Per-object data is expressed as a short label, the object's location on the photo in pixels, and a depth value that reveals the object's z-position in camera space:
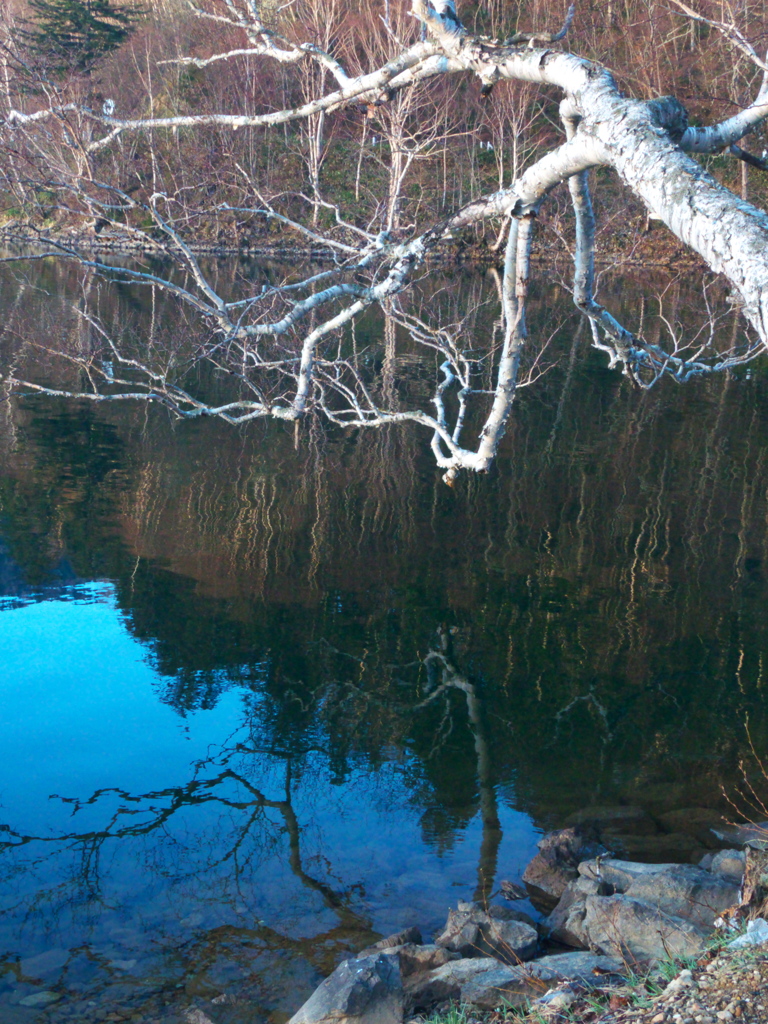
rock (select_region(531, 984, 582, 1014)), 3.13
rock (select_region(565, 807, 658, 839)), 5.99
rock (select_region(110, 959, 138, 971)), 4.66
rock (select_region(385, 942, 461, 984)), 4.29
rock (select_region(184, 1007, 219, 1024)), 4.23
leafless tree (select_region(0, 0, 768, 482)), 2.31
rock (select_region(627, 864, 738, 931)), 4.59
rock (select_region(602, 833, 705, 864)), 5.65
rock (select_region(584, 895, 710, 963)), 4.09
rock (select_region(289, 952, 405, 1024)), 3.65
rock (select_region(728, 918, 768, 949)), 2.99
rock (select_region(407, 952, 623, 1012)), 3.65
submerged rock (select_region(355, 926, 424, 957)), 4.61
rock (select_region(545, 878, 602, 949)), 4.64
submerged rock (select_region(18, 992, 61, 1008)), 4.38
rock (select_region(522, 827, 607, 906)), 5.33
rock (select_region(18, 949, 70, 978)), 4.63
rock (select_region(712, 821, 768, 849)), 5.72
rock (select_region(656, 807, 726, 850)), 5.92
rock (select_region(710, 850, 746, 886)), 5.02
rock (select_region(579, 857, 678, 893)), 4.96
